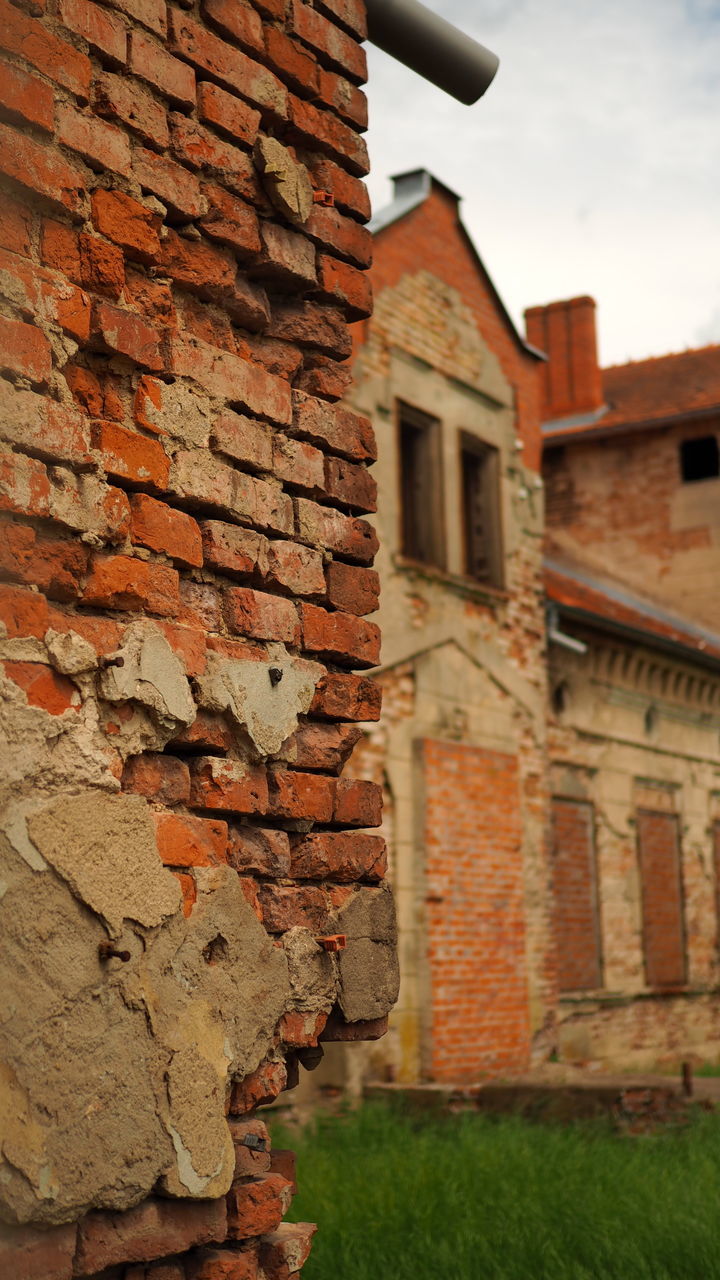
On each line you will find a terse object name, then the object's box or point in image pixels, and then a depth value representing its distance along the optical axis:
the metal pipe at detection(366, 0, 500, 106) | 3.63
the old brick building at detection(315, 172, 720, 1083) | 10.53
